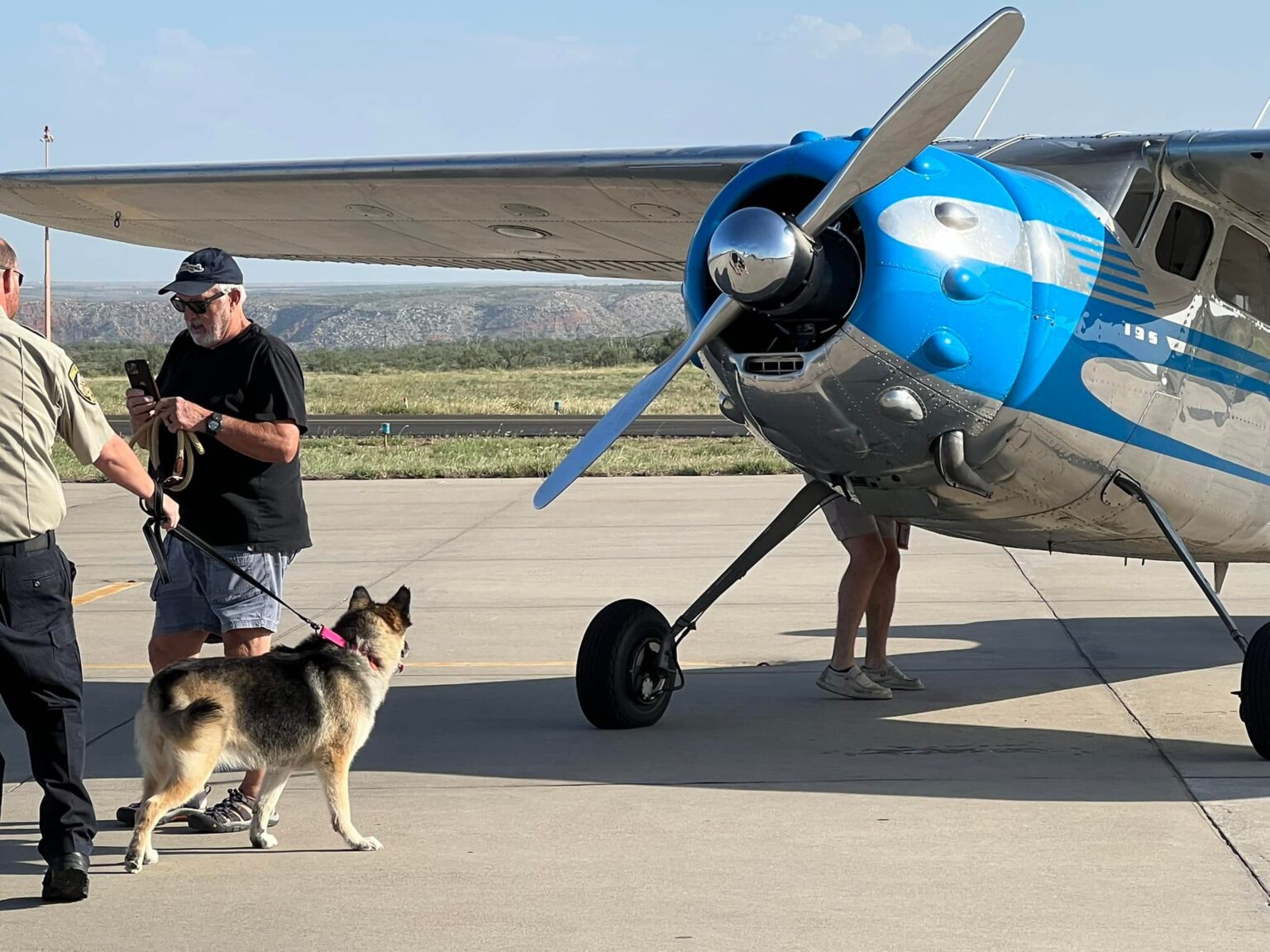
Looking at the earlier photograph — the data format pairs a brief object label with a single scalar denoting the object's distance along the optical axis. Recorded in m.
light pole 52.75
